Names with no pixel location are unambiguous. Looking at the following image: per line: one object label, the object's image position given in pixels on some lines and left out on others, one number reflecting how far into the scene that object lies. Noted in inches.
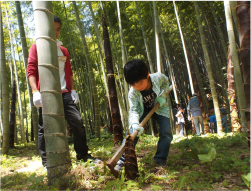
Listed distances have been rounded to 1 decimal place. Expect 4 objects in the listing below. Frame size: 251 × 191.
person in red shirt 81.7
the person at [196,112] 249.0
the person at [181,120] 294.4
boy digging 75.5
